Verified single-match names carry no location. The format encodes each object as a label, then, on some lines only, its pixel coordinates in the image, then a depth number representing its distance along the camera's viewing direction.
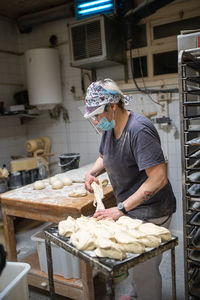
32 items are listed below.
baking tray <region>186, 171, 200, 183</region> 1.71
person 1.69
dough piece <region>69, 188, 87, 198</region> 2.31
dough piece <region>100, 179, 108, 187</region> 2.57
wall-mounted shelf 4.18
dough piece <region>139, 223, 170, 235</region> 1.42
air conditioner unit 3.34
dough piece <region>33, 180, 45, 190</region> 2.59
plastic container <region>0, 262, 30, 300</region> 1.55
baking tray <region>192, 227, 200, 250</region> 1.78
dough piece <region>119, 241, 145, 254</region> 1.31
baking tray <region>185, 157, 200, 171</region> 1.69
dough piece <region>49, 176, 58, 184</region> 2.72
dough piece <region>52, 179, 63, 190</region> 2.56
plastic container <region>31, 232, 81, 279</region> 2.31
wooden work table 2.14
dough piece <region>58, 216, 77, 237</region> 1.54
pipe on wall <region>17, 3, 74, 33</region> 4.02
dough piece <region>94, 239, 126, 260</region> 1.25
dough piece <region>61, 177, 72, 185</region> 2.67
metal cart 1.19
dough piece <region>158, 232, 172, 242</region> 1.42
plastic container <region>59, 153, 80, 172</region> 3.22
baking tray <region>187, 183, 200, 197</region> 1.73
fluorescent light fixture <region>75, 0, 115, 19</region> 3.43
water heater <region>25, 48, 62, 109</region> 4.04
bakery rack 1.68
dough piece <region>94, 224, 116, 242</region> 1.39
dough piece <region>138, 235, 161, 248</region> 1.35
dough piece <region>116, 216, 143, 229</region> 1.54
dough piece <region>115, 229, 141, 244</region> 1.34
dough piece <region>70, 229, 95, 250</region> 1.35
